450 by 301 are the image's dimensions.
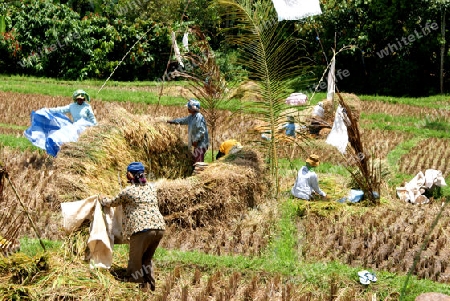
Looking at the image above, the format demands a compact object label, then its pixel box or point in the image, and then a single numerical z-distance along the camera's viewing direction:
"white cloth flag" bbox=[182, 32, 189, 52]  17.01
